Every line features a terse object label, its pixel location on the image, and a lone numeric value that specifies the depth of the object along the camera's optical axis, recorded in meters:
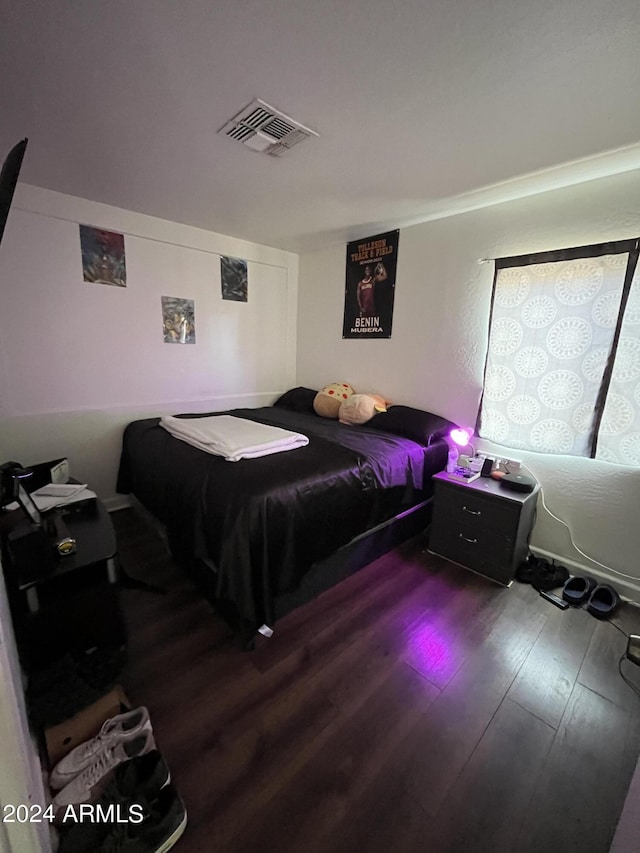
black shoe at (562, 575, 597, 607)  1.94
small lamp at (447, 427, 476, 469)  2.52
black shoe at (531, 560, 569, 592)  2.06
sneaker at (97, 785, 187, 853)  0.89
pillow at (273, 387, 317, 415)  3.45
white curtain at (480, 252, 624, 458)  1.92
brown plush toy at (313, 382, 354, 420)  3.17
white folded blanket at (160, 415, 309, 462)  1.92
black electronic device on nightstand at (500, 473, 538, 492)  2.09
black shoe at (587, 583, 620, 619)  1.84
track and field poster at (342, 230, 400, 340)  3.01
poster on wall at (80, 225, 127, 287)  2.51
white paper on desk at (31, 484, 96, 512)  1.65
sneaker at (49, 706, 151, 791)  1.01
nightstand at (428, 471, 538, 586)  2.04
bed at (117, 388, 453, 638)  1.51
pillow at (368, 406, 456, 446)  2.55
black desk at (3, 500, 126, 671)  1.23
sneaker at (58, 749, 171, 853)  0.89
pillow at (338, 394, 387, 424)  2.89
